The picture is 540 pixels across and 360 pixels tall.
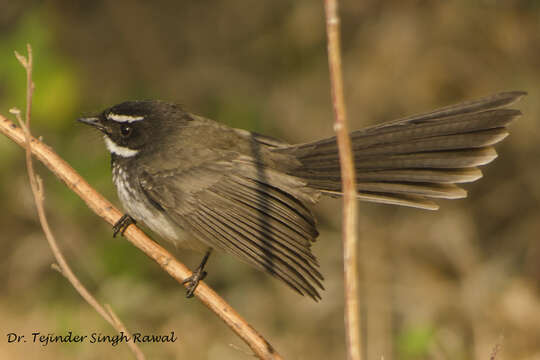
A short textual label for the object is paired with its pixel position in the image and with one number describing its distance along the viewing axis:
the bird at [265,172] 6.77
